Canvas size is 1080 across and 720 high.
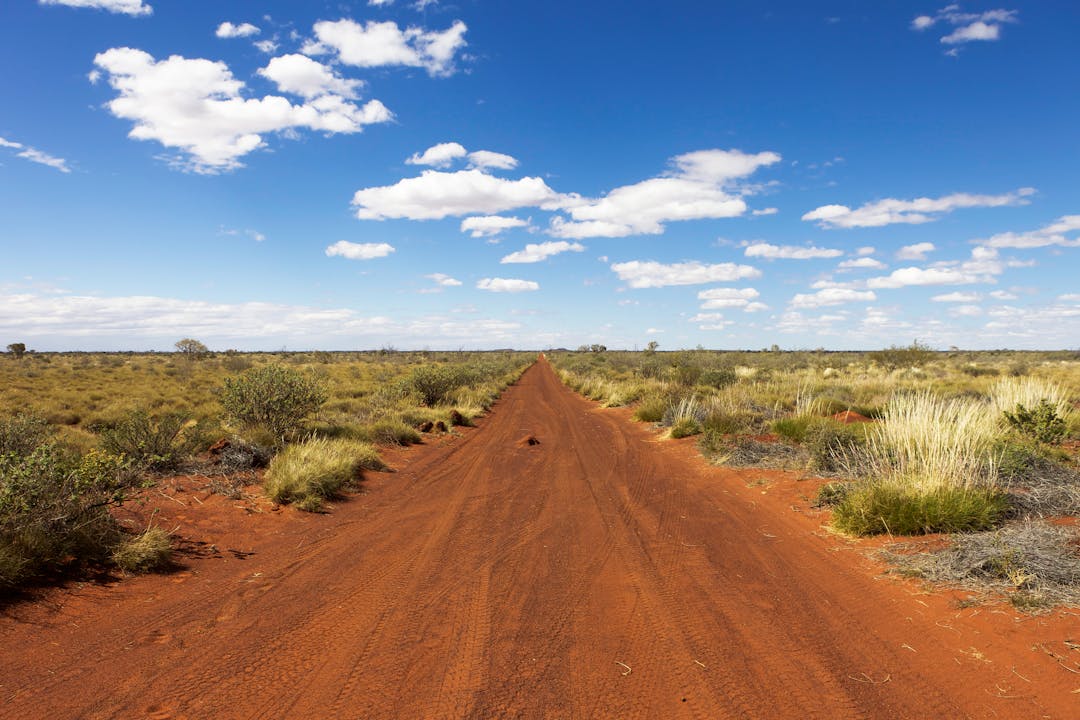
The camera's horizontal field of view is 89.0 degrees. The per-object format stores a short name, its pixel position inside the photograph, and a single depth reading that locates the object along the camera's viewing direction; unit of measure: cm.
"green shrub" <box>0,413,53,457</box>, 687
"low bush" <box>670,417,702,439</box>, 1458
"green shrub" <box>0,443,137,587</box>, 495
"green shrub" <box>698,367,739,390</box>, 2466
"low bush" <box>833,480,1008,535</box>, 633
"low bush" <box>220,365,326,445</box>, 1160
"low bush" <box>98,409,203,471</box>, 875
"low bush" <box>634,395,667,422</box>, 1805
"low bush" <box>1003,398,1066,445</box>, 1006
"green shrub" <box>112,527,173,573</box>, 559
